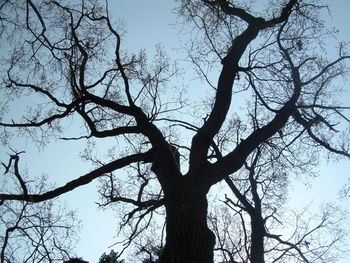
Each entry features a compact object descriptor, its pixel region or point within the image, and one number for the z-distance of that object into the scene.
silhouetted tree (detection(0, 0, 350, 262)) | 4.54
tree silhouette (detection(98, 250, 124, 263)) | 18.28
